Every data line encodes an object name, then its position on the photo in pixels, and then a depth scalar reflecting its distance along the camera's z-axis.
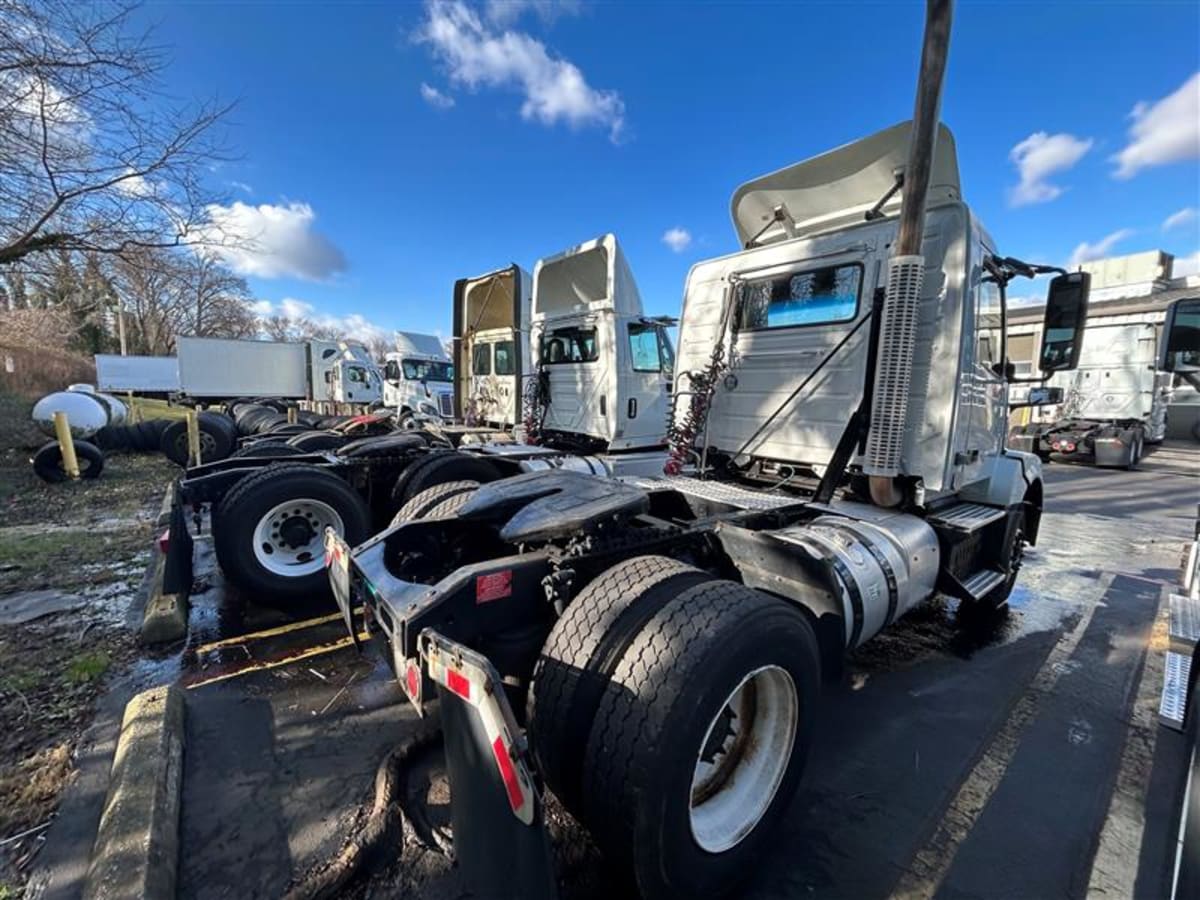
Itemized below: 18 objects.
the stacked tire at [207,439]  11.37
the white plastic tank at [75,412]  11.17
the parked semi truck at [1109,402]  13.87
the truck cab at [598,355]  6.29
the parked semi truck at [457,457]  4.27
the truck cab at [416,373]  15.70
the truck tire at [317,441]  7.18
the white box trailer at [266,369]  24.70
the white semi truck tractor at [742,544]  1.71
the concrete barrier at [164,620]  3.79
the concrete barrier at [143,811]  1.84
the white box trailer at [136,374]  28.94
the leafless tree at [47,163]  6.71
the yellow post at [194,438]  9.87
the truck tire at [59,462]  8.91
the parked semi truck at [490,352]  7.41
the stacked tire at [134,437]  12.02
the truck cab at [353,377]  22.83
